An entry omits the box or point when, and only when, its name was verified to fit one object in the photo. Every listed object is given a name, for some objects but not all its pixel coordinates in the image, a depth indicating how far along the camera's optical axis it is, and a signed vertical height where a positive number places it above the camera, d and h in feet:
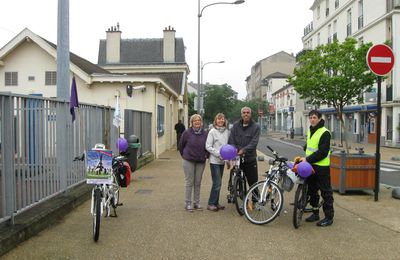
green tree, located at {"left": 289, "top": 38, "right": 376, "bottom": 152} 75.05 +8.05
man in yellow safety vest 21.58 -2.06
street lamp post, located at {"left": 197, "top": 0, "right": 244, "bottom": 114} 90.48 +20.72
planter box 29.99 -3.42
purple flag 23.51 +1.03
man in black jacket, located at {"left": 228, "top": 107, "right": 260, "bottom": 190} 24.39 -1.01
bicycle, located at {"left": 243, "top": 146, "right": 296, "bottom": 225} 21.58 -3.58
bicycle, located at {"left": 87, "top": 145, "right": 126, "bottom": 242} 18.41 -3.20
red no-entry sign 27.71 +3.78
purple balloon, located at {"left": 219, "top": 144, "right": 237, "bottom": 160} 22.99 -1.61
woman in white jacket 24.36 -1.69
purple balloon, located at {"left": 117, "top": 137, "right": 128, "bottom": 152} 29.52 -1.62
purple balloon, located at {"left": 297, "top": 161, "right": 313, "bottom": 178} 20.58 -2.24
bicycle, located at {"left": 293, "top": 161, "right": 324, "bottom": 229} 20.67 -3.74
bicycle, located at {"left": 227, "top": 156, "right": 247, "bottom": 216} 24.11 -3.33
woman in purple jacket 24.40 -1.82
